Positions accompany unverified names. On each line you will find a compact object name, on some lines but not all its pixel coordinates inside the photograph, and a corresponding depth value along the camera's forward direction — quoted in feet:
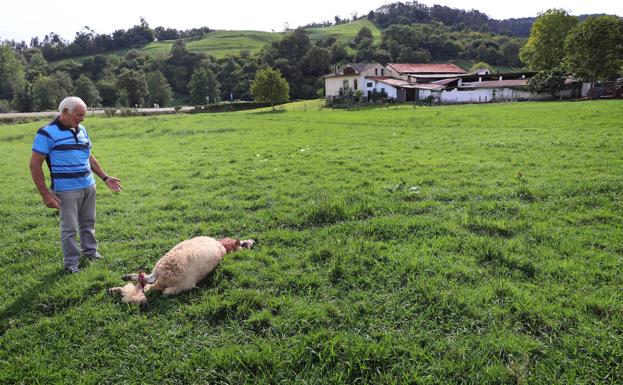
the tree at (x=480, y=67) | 341.21
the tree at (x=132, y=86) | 286.66
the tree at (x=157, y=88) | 323.82
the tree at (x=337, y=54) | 394.32
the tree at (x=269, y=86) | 237.25
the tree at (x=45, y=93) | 285.84
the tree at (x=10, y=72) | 330.75
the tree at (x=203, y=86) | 312.29
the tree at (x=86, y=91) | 296.30
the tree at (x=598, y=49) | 180.65
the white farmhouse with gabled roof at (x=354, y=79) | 266.94
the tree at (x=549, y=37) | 234.58
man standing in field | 19.07
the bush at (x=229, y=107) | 254.06
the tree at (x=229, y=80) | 370.32
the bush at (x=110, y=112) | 198.68
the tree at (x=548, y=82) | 193.57
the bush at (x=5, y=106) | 298.88
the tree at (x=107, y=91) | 342.44
